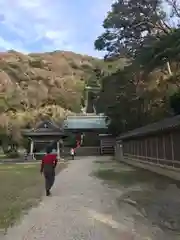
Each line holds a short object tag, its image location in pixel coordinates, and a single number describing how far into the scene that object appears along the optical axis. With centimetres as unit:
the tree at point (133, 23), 1698
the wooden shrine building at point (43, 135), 2542
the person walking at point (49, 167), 676
